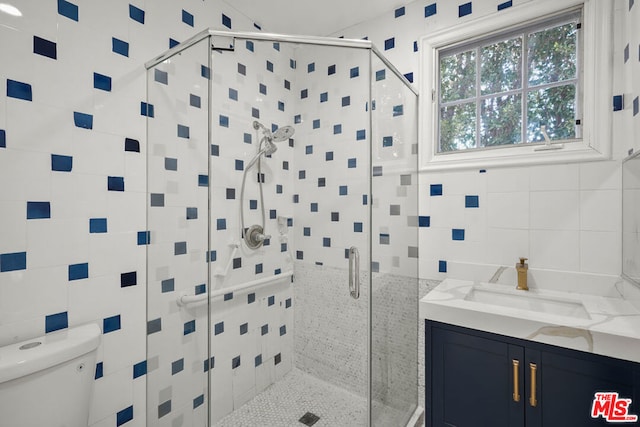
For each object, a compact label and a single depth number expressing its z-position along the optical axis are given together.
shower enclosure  1.28
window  1.40
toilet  0.93
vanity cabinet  1.04
